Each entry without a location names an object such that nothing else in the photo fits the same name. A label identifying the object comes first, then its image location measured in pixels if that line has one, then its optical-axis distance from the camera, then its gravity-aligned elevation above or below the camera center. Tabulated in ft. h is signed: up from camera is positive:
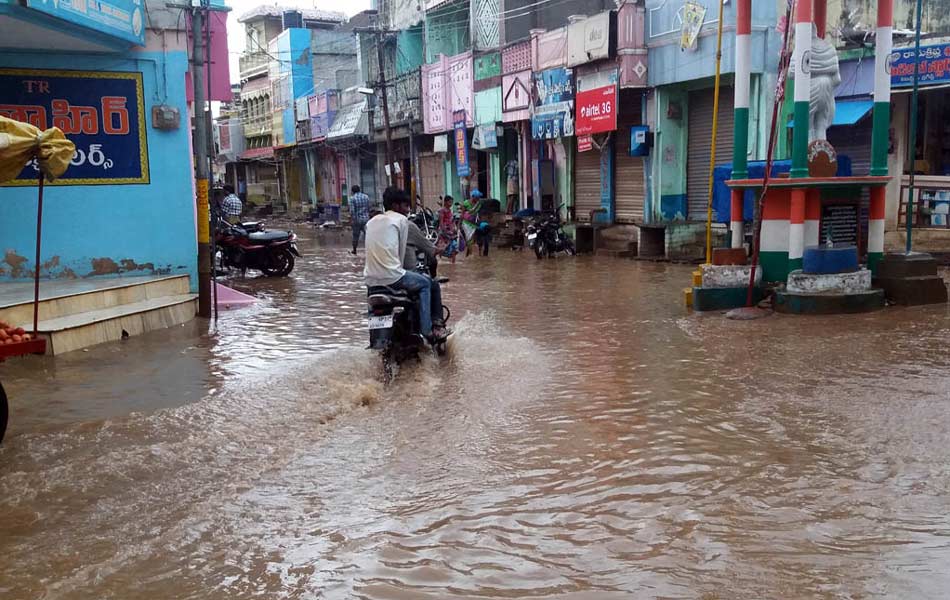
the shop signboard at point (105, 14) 27.27 +7.07
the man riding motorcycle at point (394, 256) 23.56 -1.43
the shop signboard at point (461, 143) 85.76 +6.53
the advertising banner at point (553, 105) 67.73 +8.37
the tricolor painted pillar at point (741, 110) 33.06 +3.74
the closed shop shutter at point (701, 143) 55.67 +4.11
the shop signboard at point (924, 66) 43.62 +7.18
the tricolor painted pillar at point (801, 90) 30.17 +4.11
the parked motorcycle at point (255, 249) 52.42 -2.65
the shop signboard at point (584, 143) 65.67 +4.88
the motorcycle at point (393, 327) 22.81 -3.47
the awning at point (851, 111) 46.44 +5.08
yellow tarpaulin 17.88 +1.37
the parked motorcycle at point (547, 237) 61.41 -2.48
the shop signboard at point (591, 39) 60.54 +12.48
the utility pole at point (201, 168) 32.99 +1.69
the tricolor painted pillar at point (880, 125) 31.63 +2.90
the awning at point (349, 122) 112.47 +11.90
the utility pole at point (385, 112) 93.53 +10.77
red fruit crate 16.93 -2.87
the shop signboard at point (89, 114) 33.45 +3.98
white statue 31.40 +4.45
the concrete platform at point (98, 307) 28.04 -3.76
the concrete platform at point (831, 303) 30.32 -3.78
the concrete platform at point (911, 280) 31.73 -3.13
